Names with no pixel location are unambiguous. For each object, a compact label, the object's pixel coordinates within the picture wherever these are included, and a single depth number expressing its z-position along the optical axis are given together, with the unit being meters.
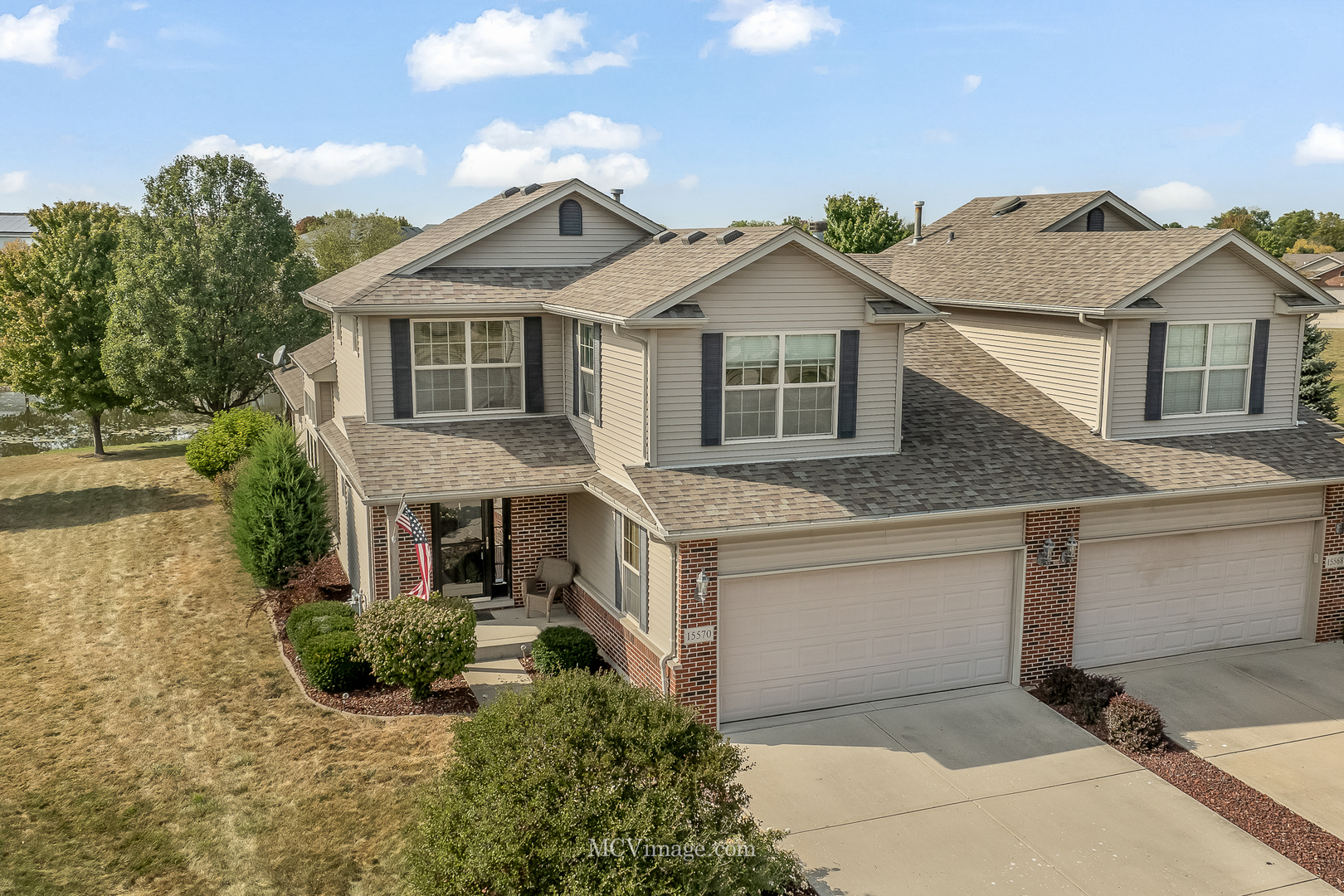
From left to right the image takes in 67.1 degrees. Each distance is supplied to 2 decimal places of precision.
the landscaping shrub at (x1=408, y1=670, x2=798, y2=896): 8.27
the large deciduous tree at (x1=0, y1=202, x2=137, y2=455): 35.78
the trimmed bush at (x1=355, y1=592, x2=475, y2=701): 14.38
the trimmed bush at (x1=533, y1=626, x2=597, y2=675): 15.13
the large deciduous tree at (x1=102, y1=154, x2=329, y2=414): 33.31
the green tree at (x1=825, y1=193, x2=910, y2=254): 51.50
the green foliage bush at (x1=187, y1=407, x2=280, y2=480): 28.19
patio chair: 17.56
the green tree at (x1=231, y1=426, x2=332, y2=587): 19.03
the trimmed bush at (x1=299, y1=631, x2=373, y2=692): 14.99
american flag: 15.41
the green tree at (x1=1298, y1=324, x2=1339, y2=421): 28.17
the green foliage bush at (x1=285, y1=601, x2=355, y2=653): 15.93
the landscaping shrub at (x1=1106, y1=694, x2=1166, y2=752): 13.22
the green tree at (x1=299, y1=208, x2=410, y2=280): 65.25
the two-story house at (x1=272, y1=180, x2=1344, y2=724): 14.16
